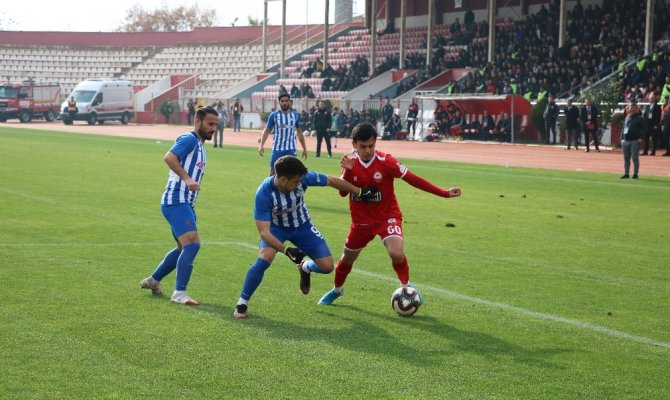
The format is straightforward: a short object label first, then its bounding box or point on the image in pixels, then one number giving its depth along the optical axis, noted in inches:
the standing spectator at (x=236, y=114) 2407.7
